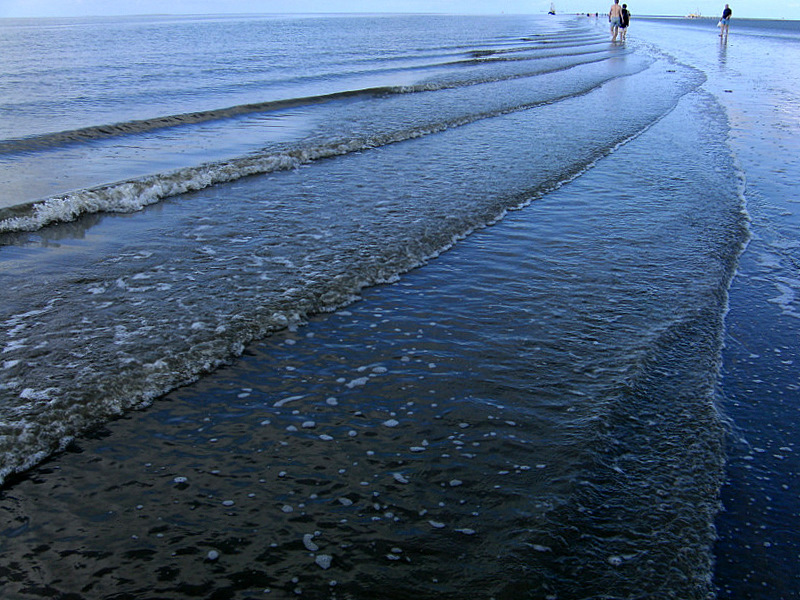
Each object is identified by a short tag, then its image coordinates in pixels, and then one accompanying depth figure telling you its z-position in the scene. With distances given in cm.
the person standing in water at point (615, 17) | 4591
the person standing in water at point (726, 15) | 4488
